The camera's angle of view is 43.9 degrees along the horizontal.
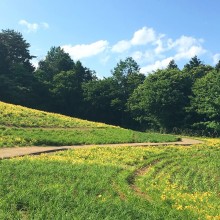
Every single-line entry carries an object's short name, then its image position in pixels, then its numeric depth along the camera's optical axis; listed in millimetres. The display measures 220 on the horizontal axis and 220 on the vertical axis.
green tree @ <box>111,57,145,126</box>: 59007
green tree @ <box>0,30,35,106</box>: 53555
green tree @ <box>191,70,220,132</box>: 44391
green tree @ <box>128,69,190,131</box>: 50873
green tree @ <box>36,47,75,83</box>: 63144
